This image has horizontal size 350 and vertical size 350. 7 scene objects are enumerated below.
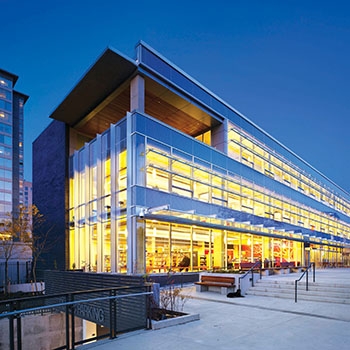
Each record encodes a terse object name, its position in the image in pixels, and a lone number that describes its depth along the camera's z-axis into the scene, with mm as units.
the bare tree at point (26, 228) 25792
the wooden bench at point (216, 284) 15180
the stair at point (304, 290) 12898
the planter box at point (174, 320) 8422
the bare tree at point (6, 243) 24250
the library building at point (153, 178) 20750
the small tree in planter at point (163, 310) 9078
